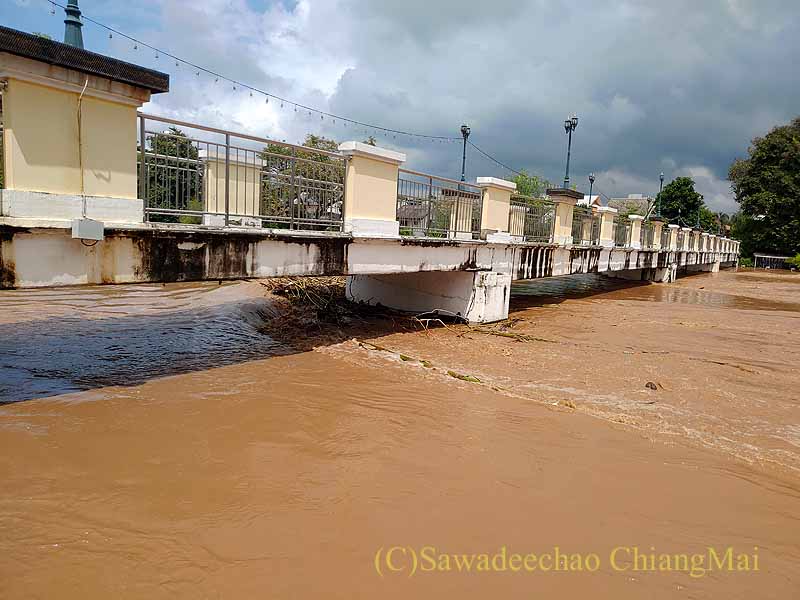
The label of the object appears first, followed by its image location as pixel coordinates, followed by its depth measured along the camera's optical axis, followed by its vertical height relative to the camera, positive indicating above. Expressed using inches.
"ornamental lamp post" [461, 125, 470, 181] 700.7 +159.7
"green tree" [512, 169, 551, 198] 1977.1 +273.1
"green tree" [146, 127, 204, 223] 223.6 +29.0
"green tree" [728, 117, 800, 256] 1626.5 +253.7
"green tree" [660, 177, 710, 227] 2400.3 +286.9
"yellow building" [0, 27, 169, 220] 173.6 +40.7
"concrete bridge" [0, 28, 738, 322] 180.9 +17.6
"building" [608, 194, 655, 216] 2388.9 +284.3
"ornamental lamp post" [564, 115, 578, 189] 738.2 +187.9
